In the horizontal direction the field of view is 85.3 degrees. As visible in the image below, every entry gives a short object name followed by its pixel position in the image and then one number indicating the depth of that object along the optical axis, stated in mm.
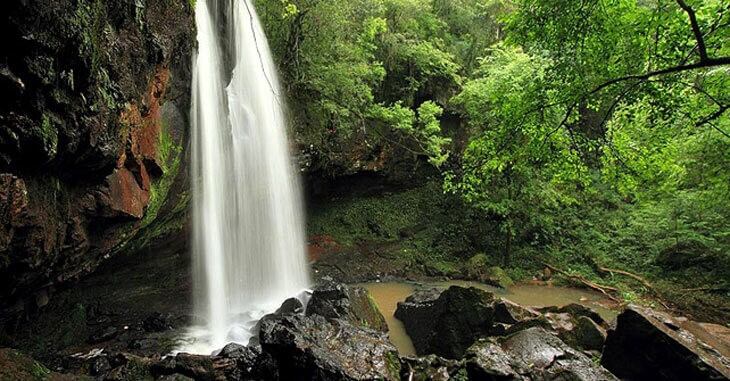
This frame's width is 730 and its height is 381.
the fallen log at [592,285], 12455
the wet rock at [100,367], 6353
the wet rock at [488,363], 4895
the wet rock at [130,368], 5648
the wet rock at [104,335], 8375
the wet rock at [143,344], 7863
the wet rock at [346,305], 8109
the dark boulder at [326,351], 5055
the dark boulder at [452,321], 7527
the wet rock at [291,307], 9036
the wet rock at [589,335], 6738
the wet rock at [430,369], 5266
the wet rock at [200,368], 5566
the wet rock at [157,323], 8992
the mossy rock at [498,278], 13164
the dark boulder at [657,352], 5039
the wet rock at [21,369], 4922
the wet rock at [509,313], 7752
